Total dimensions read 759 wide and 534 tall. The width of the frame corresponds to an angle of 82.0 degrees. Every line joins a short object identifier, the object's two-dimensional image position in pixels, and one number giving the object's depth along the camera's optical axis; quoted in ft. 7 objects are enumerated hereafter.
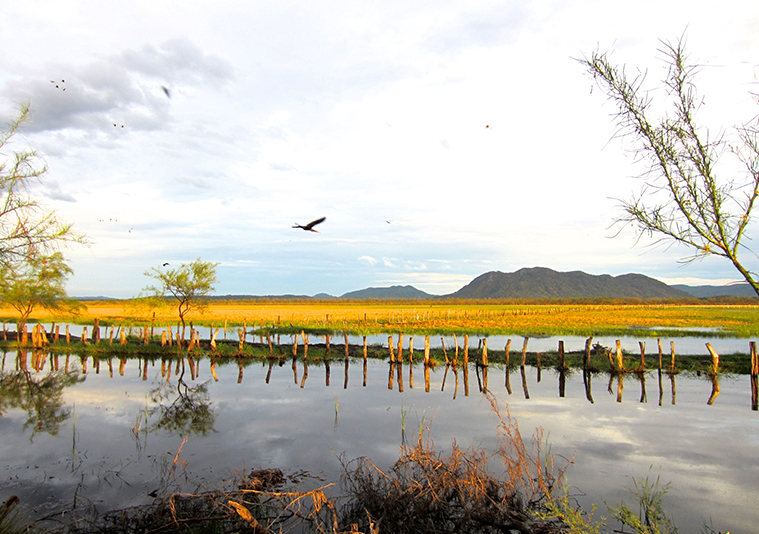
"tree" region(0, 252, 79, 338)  117.66
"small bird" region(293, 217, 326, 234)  26.58
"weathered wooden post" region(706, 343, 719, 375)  74.21
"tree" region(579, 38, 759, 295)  16.77
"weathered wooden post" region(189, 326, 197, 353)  101.86
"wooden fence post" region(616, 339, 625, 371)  78.74
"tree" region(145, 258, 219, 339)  123.85
